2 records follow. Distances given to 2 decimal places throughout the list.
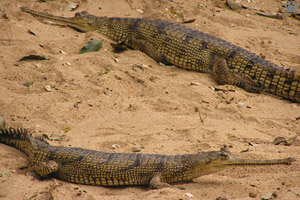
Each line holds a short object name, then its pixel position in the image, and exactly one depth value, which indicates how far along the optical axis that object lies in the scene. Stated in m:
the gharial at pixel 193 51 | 13.88
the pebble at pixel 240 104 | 12.36
